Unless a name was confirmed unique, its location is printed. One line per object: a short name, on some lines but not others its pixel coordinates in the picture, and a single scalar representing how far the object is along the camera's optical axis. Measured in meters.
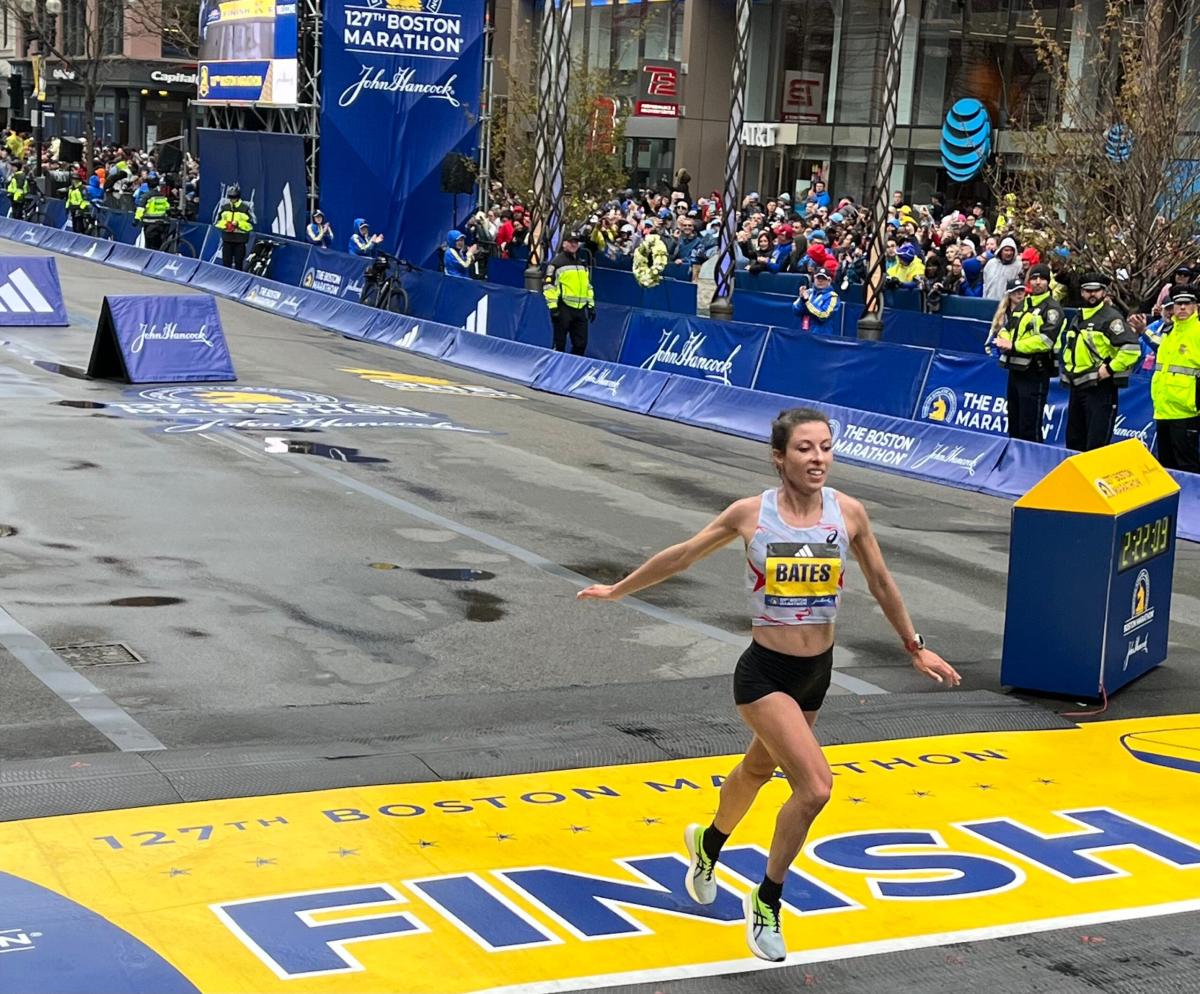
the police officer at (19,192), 48.22
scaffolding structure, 35.25
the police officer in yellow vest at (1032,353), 18.00
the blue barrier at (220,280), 35.19
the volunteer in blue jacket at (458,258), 32.12
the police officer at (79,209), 43.75
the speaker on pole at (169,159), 55.38
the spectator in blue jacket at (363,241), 33.06
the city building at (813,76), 38.84
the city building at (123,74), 72.50
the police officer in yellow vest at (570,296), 24.59
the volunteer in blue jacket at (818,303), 24.33
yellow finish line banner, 6.07
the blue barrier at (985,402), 18.25
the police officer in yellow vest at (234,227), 35.72
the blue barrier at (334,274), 32.66
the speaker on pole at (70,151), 57.84
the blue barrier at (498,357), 25.52
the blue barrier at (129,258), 39.16
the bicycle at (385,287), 31.16
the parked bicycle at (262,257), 35.59
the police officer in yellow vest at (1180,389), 16.22
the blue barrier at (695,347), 23.11
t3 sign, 41.56
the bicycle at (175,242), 39.69
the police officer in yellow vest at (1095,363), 16.89
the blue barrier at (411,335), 28.23
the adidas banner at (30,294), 27.50
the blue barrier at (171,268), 37.28
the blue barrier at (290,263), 34.75
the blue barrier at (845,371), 20.97
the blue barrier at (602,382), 23.12
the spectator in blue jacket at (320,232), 35.41
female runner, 6.16
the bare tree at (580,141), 39.12
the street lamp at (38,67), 50.88
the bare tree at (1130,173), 21.27
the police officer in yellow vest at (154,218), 40.22
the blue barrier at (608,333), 25.61
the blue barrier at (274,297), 32.91
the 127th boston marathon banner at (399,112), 35.41
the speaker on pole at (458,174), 36.00
